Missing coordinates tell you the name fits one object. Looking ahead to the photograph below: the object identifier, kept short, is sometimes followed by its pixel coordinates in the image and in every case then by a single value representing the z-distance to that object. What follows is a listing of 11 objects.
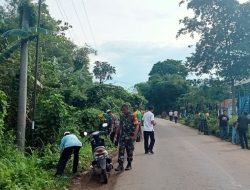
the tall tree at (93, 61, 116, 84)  39.64
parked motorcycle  6.24
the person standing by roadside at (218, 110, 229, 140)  15.01
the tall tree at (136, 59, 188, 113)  46.54
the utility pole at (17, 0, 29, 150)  8.35
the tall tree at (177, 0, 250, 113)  19.64
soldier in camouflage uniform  7.05
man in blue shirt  6.72
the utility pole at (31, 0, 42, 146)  8.94
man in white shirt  9.17
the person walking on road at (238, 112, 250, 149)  11.77
